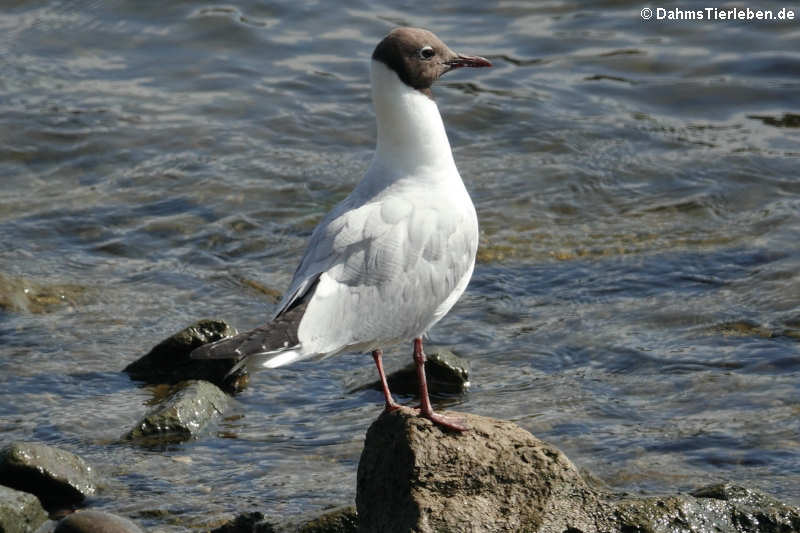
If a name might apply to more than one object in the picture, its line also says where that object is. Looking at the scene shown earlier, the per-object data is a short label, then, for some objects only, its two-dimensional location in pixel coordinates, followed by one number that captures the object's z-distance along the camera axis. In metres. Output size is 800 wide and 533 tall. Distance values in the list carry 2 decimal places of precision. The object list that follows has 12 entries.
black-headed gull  10.41
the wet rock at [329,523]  11.31
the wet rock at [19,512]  11.23
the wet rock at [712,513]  10.85
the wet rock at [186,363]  14.92
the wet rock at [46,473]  12.02
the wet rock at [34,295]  17.22
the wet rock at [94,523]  10.91
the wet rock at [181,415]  13.55
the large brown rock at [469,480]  10.23
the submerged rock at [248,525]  11.61
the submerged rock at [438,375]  14.94
